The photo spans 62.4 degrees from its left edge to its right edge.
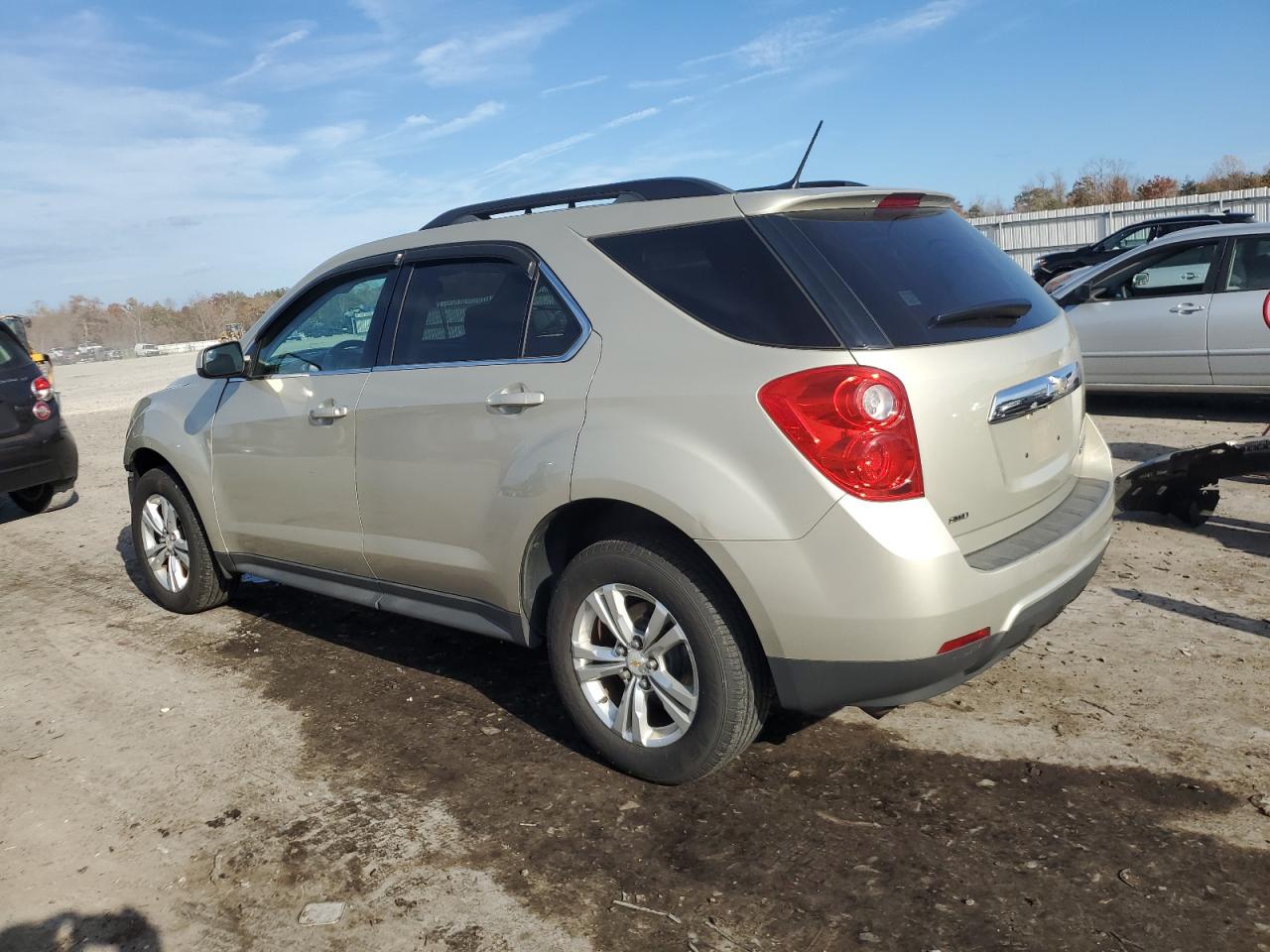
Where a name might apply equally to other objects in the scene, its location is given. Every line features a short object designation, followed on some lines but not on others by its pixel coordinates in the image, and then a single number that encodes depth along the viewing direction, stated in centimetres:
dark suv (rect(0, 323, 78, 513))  852
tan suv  294
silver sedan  869
